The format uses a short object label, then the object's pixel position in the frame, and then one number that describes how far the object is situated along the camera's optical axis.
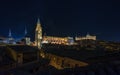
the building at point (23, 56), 9.39
